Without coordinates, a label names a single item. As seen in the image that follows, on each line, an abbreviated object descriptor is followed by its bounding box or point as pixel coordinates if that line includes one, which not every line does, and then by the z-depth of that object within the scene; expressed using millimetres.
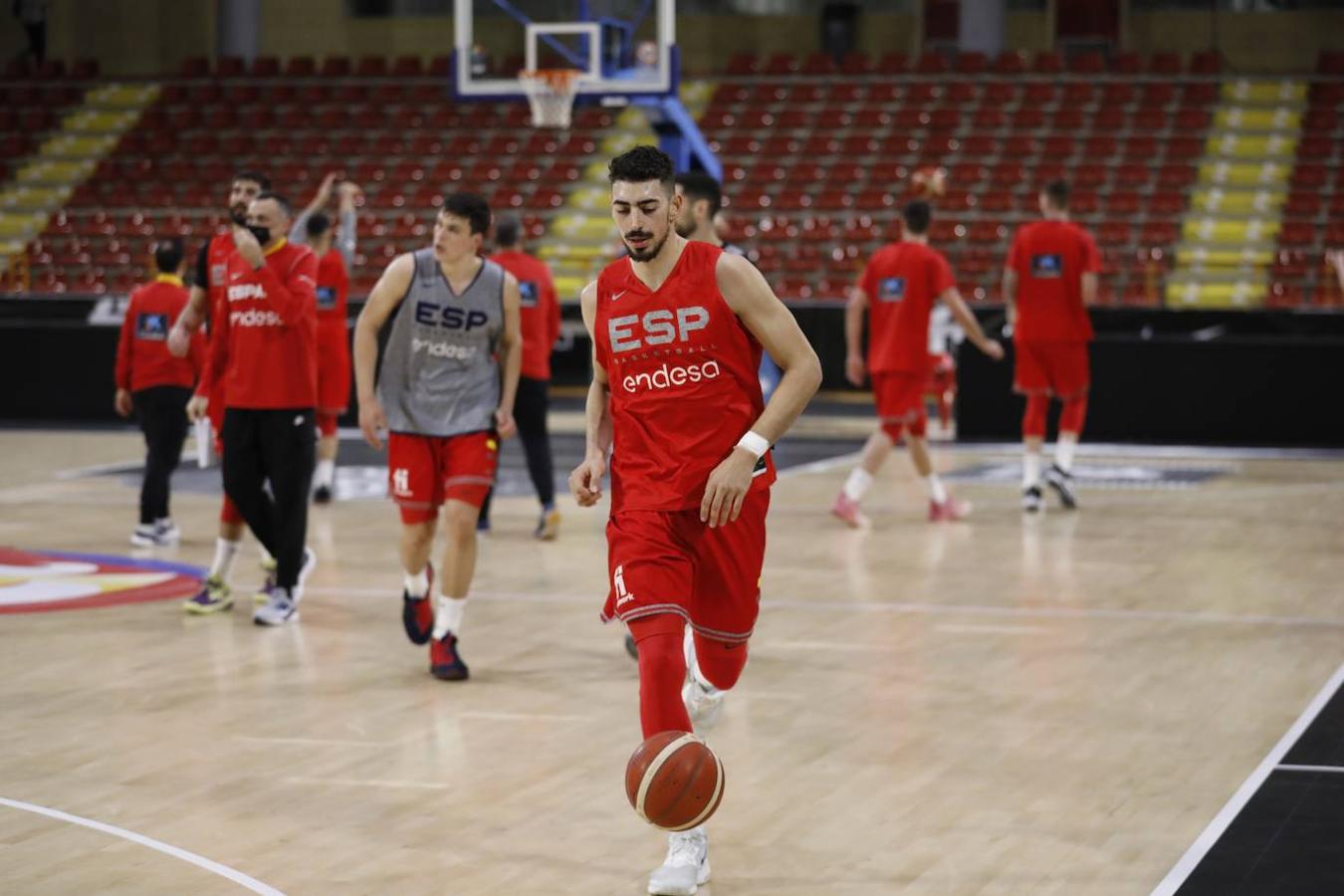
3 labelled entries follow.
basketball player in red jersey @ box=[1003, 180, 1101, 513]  12984
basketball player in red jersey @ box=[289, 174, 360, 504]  12570
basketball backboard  17750
